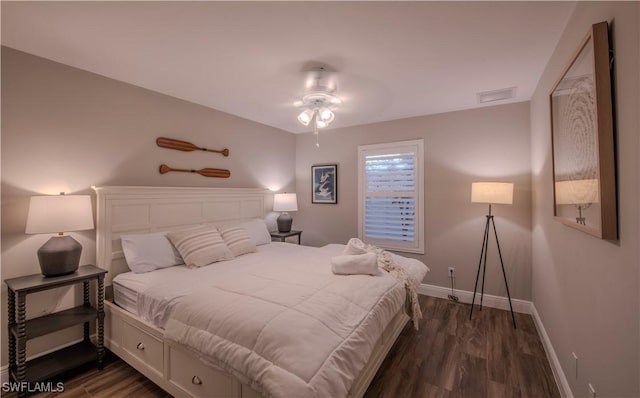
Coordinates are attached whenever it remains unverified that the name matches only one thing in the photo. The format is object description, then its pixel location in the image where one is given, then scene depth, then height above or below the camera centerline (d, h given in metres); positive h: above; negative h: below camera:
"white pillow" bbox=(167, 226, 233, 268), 2.58 -0.44
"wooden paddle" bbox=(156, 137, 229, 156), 2.94 +0.68
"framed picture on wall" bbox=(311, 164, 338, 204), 4.45 +0.34
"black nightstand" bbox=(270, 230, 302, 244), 4.04 -0.48
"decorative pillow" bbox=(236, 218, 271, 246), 3.56 -0.38
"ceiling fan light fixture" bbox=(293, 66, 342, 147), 2.53 +1.07
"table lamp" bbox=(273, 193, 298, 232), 4.23 -0.06
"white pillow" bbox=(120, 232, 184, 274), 2.42 -0.47
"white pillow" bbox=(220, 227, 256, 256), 3.00 -0.43
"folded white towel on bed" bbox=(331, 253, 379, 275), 2.21 -0.51
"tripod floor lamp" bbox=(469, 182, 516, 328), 2.84 +0.11
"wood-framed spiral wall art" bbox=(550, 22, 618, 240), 1.15 +0.33
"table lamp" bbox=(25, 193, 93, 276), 1.94 -0.16
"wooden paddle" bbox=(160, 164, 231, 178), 2.98 +0.40
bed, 1.31 -0.69
